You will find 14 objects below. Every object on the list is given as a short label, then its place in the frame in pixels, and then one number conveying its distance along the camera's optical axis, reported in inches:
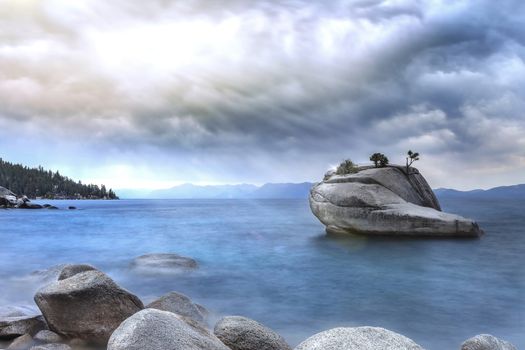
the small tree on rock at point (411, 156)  1679.4
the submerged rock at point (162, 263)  878.0
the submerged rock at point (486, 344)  357.1
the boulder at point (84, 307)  423.5
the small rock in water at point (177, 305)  488.7
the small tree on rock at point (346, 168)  1625.2
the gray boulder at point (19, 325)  437.1
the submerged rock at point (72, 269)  566.6
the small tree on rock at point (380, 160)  1649.9
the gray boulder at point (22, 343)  415.8
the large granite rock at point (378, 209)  1333.7
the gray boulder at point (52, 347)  382.3
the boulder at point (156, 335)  249.1
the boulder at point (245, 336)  358.3
